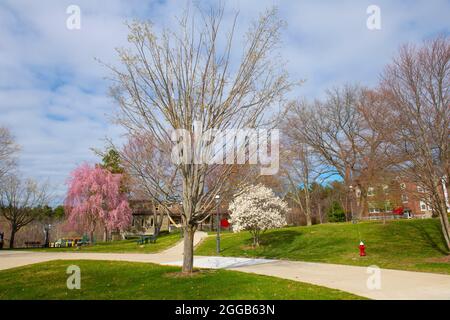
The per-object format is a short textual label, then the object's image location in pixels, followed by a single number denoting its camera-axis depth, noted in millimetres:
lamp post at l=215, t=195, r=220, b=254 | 10211
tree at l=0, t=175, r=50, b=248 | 33688
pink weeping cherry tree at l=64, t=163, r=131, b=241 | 31484
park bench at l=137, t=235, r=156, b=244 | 26853
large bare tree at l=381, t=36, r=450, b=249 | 12992
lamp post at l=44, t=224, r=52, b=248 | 29889
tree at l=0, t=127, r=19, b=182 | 28061
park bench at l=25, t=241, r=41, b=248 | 30994
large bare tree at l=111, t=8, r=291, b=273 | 9742
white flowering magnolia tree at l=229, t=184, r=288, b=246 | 18547
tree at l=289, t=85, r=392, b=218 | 32500
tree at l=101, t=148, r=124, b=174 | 35141
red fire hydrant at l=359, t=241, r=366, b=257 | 14742
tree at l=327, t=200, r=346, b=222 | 41844
